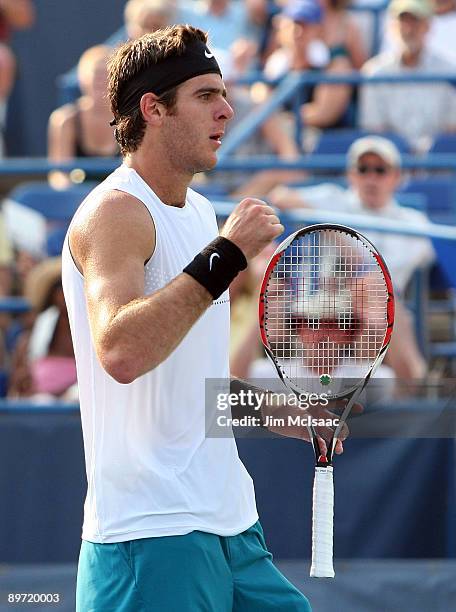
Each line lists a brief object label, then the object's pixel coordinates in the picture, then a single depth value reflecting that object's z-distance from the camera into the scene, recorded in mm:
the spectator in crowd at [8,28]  17609
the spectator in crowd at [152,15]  15570
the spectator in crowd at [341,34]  16641
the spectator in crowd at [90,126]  14891
